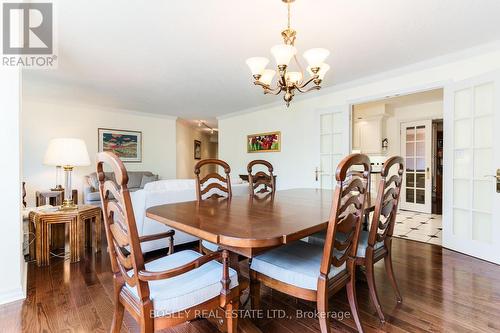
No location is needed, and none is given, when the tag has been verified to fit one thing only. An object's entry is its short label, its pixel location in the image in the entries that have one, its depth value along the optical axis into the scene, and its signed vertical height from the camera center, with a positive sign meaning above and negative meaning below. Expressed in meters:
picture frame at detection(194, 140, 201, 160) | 8.39 +0.52
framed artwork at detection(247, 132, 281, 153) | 5.24 +0.50
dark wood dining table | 1.05 -0.30
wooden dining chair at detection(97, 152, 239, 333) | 1.00 -0.55
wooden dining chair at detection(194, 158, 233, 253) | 1.83 -0.19
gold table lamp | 2.60 +0.11
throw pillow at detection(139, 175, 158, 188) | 5.53 -0.32
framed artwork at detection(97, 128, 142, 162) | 5.52 +0.52
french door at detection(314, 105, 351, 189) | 4.04 +0.41
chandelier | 1.85 +0.80
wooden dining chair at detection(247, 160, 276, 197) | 2.64 -0.16
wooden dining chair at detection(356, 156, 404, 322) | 1.56 -0.50
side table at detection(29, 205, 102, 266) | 2.48 -0.67
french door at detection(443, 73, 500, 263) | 2.64 -0.02
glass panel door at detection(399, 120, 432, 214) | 5.24 +0.00
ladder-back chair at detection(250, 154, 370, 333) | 1.19 -0.55
